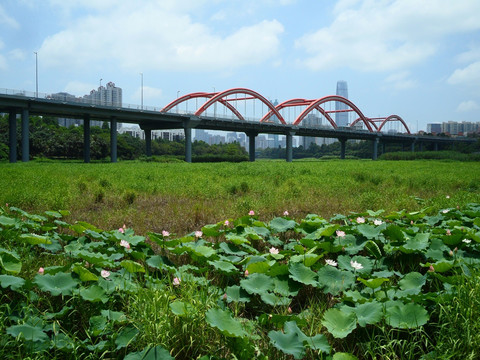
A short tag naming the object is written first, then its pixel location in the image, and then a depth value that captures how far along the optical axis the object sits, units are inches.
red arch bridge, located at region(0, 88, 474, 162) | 1636.3
